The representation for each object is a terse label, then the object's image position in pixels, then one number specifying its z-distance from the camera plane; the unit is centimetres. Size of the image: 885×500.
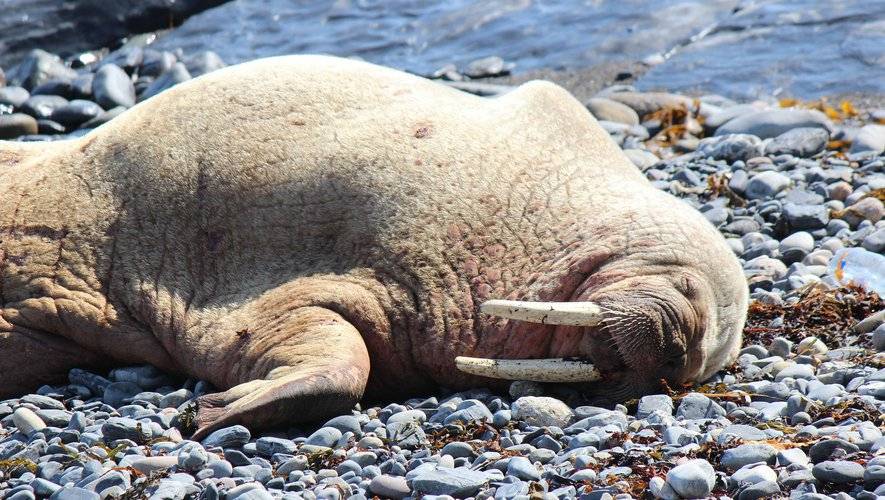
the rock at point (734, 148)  1880
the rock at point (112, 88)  2572
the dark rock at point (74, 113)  2434
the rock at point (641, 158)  1930
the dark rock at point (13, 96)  2573
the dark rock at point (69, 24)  3222
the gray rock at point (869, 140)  1883
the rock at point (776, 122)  2017
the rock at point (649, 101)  2306
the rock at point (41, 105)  2489
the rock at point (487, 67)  2942
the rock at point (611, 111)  2259
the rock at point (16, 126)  2353
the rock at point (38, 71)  2825
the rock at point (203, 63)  2955
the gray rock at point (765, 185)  1652
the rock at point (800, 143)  1873
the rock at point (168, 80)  2643
